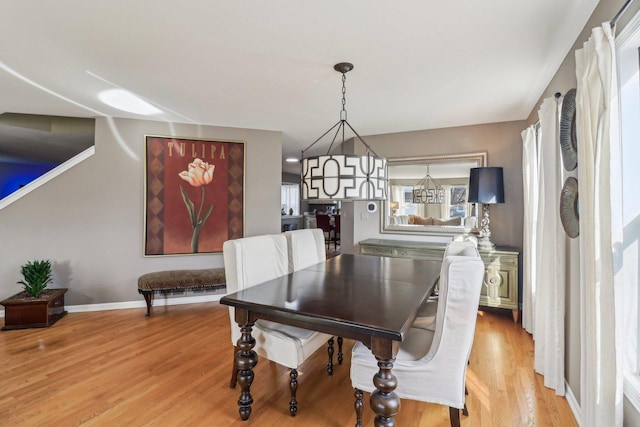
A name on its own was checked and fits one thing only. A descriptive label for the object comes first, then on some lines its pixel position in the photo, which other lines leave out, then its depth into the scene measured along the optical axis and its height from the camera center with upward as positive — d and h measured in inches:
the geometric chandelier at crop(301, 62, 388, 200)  77.0 +10.0
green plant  131.2 -26.5
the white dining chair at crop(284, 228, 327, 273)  107.2 -11.8
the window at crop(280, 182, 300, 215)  387.6 +23.5
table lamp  141.6 +12.8
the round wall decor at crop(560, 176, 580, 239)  73.5 +2.1
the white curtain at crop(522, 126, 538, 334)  113.8 -1.6
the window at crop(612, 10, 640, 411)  55.1 +1.4
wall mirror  159.3 +10.9
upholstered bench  141.6 -30.9
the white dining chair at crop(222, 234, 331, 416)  73.7 -19.3
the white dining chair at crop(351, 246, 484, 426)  57.4 -26.9
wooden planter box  126.5 -39.9
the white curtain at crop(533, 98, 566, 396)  81.8 -13.1
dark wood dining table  55.8 -19.1
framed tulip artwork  156.9 +11.3
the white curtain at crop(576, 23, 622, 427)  51.1 -2.2
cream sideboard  133.2 -27.2
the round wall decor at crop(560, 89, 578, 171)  74.5 +21.4
